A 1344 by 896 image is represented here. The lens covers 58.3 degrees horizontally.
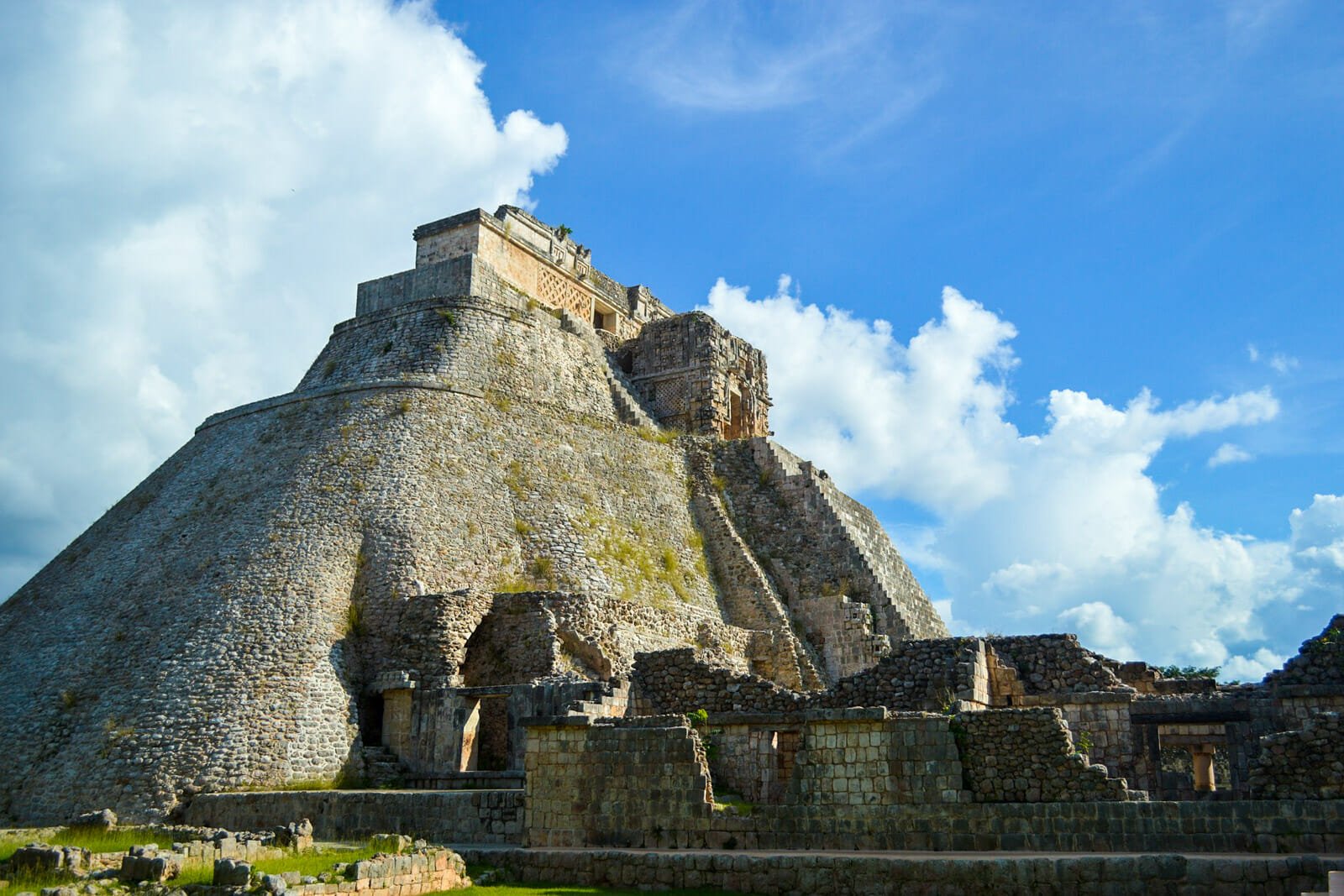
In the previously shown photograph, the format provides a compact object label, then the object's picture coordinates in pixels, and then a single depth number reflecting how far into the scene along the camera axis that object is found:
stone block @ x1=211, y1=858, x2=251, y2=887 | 11.92
